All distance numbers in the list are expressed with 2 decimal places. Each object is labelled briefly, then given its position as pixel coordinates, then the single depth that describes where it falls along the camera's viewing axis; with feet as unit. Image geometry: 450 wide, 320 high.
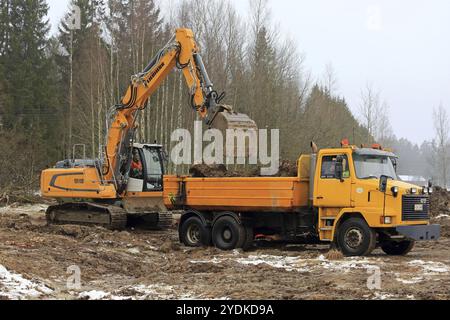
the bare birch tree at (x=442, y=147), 167.53
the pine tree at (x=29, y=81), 142.31
